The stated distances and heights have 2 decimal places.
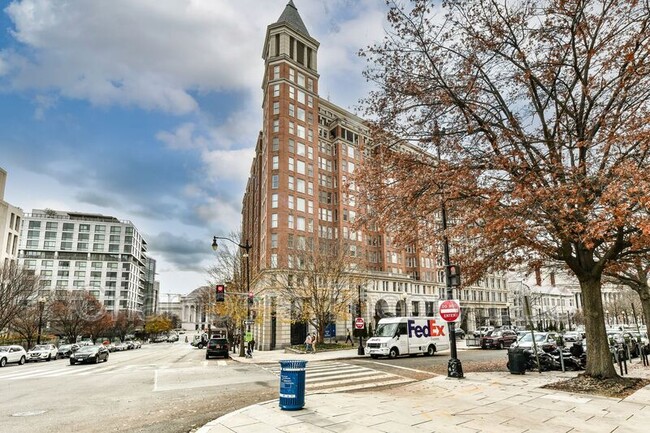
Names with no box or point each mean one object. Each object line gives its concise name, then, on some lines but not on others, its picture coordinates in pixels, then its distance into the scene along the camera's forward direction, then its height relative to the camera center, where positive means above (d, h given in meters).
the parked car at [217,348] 33.38 -3.68
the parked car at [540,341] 21.45 -2.65
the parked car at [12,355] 31.17 -3.97
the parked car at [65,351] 43.16 -4.91
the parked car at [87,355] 29.72 -3.73
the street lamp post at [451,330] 15.48 -1.16
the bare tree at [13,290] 41.00 +1.30
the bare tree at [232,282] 40.41 +2.13
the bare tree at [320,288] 36.69 +1.15
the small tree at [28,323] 50.91 -2.41
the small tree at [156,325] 124.81 -6.89
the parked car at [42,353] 36.92 -4.48
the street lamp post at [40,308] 46.68 -0.62
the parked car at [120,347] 61.65 -6.62
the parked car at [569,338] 37.34 -3.64
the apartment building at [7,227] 64.75 +12.16
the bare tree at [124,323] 94.25 -5.06
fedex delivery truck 27.53 -2.56
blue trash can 9.38 -1.88
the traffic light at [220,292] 26.75 +0.60
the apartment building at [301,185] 53.47 +16.64
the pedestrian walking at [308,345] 33.16 -3.47
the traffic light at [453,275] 15.41 +0.90
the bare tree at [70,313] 63.91 -1.67
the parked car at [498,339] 35.81 -3.45
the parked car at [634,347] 25.41 -3.02
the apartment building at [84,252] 137.00 +16.75
